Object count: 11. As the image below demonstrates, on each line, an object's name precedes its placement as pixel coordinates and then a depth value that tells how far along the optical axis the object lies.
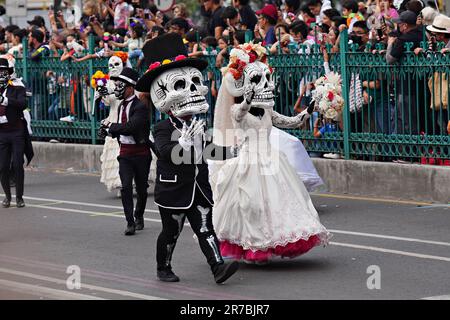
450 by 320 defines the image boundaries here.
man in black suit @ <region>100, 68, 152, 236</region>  12.99
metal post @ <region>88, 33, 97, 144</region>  19.44
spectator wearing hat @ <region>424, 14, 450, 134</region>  14.08
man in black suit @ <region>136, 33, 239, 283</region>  9.94
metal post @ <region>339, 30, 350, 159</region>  15.41
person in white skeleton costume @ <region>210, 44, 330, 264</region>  10.34
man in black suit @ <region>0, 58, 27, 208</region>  15.11
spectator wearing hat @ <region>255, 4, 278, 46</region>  17.70
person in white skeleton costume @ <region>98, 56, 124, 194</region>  15.35
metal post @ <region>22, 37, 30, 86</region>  21.00
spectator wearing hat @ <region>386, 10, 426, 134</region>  14.59
